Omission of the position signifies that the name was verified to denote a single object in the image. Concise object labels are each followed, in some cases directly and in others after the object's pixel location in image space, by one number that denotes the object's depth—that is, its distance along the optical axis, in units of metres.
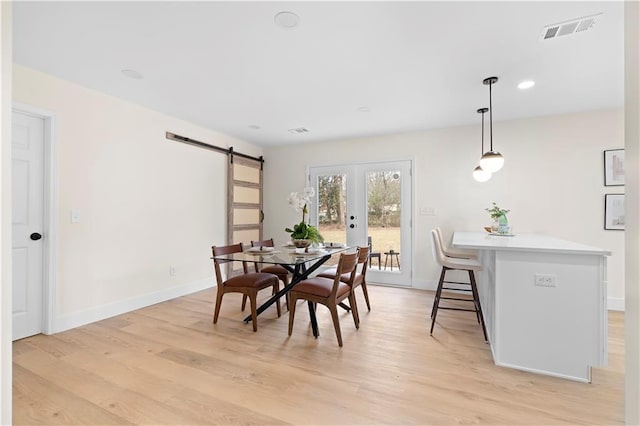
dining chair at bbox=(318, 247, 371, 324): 3.01
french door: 4.68
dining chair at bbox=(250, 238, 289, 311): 3.47
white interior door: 2.66
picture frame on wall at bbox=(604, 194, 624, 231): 3.60
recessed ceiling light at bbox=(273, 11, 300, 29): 1.93
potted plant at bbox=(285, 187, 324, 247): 3.18
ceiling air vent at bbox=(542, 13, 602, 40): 1.96
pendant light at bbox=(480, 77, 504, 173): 2.85
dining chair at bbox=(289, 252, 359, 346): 2.57
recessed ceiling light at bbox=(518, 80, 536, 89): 2.88
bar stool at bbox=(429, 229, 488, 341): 2.79
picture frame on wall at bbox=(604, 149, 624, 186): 3.59
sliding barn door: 4.91
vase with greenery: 3.22
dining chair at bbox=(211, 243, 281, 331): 2.87
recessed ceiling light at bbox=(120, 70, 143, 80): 2.71
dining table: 2.69
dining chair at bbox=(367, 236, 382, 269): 4.85
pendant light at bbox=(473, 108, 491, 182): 3.34
